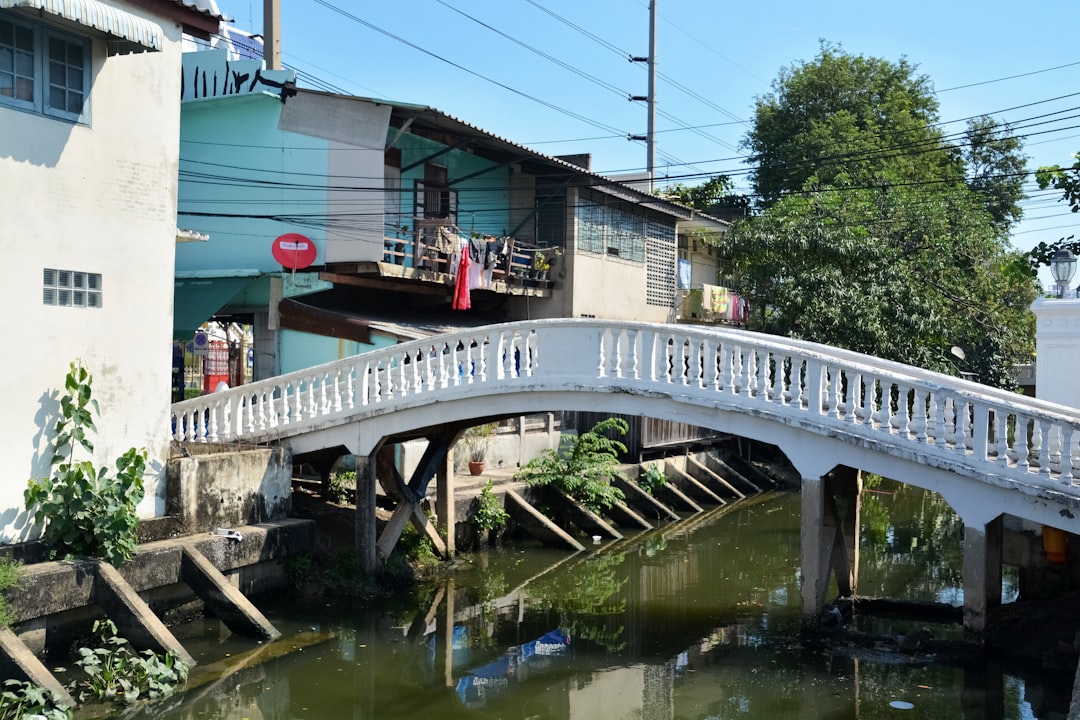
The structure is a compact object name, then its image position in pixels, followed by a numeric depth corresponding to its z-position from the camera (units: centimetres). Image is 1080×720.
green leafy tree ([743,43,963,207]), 3284
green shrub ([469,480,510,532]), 1587
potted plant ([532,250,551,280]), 2155
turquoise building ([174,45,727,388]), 1697
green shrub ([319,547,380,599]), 1270
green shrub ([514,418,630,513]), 1738
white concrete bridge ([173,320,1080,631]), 962
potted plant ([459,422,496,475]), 1769
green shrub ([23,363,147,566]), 981
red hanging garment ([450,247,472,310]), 1864
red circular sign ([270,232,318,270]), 1659
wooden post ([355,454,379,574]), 1310
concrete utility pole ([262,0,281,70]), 1827
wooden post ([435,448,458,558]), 1496
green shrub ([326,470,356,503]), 1495
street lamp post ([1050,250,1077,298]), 1091
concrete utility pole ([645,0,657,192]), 3098
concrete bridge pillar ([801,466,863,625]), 1072
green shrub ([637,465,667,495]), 2038
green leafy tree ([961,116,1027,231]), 3550
